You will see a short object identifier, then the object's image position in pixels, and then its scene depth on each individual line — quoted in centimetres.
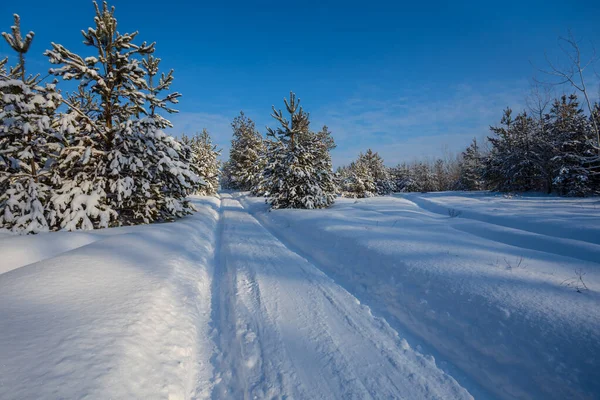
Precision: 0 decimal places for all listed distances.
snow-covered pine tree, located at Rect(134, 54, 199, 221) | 873
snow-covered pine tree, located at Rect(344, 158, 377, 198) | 2848
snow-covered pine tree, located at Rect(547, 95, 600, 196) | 1650
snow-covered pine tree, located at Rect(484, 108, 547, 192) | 2138
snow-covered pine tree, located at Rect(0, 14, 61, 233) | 695
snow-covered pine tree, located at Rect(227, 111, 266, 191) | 3155
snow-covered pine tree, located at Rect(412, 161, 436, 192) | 4788
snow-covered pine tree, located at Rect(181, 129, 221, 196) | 3137
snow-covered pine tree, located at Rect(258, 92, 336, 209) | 1484
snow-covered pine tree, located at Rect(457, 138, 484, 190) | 3688
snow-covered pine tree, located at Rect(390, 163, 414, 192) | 4516
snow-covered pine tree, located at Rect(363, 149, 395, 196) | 3419
